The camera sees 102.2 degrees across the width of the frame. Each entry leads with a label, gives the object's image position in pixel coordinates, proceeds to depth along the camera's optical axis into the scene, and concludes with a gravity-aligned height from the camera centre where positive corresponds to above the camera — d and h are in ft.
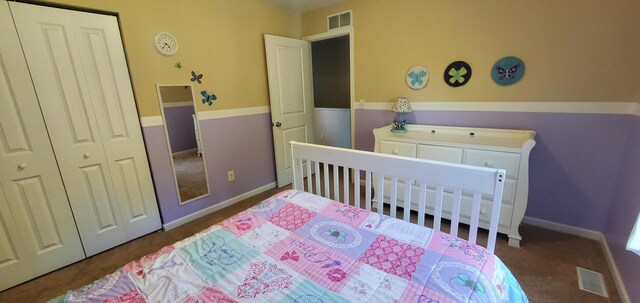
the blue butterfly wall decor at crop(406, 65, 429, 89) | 8.40 +0.36
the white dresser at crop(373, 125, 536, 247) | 6.24 -1.73
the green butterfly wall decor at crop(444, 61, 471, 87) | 7.66 +0.37
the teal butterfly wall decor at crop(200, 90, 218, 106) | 8.28 +0.02
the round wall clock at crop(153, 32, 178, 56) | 7.09 +1.55
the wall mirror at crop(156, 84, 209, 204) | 7.60 -1.22
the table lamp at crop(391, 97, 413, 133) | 8.53 -0.68
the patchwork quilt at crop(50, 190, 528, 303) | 2.92 -2.19
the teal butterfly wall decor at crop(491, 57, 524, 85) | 6.89 +0.35
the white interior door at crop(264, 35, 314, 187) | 9.98 -0.02
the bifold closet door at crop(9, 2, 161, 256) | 5.69 -0.33
